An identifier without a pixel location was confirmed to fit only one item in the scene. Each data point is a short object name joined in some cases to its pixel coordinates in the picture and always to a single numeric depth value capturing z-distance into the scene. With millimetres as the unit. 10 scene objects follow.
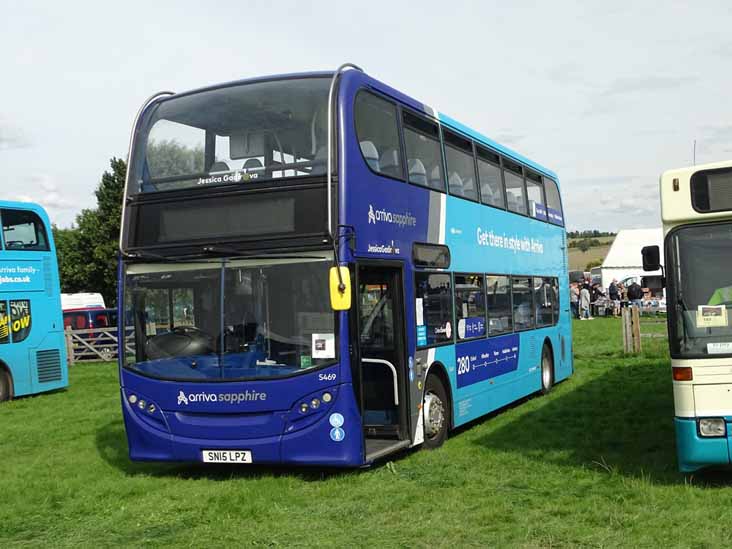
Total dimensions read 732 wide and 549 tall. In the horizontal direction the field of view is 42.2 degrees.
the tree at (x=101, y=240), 51844
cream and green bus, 7672
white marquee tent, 49219
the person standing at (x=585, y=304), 40656
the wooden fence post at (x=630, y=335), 21969
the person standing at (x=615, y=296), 42159
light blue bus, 18781
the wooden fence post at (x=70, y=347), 27978
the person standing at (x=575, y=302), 43269
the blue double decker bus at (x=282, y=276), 8984
